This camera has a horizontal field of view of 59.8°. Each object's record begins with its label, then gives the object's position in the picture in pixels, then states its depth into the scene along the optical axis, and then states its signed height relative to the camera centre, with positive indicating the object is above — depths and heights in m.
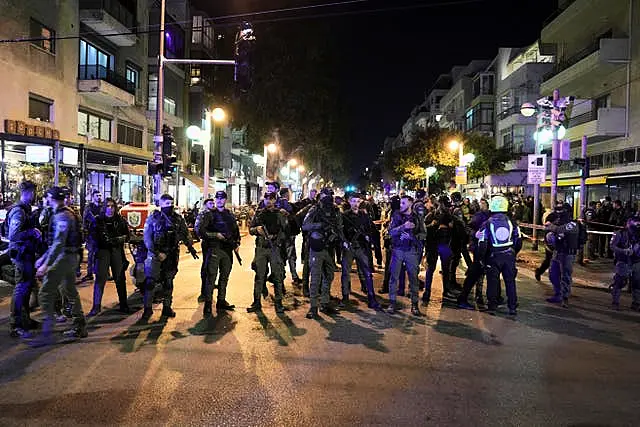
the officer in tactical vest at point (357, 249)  9.09 -0.85
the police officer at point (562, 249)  9.38 -0.79
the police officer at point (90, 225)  8.58 -0.50
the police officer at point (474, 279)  9.04 -1.28
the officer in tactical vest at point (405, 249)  8.59 -0.76
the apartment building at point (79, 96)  20.19 +4.37
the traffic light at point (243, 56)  13.90 +3.55
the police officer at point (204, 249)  8.59 -0.83
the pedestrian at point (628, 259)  9.12 -0.91
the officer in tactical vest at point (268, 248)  8.52 -0.79
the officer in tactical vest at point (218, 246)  8.53 -0.78
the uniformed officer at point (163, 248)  7.91 -0.77
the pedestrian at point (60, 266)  6.68 -0.88
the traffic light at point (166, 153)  16.77 +1.27
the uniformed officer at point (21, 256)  6.96 -0.82
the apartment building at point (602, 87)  23.58 +5.60
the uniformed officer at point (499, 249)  8.52 -0.73
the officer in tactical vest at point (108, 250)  8.27 -0.84
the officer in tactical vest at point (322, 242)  8.39 -0.66
